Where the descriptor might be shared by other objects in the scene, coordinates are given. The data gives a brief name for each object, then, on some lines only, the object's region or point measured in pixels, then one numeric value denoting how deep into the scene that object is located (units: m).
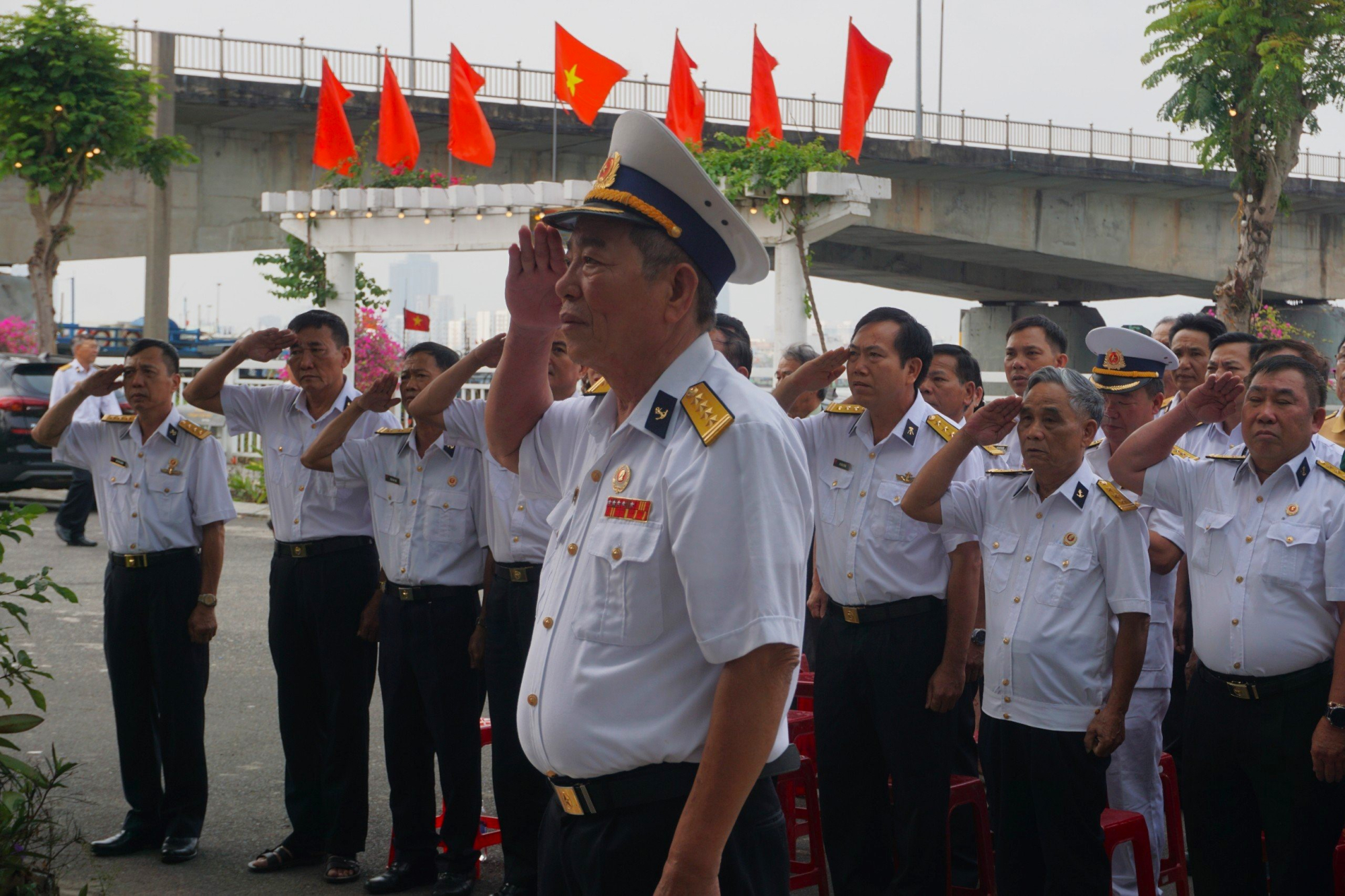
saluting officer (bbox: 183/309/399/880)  4.64
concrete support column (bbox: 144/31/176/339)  18.06
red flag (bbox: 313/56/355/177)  15.29
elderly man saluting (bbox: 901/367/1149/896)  3.62
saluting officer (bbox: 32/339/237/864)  4.78
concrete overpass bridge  19.27
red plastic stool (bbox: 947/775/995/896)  4.15
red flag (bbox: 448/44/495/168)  14.63
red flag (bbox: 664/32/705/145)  13.30
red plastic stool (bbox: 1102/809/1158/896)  3.71
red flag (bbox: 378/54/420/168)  14.91
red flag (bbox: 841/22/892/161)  12.75
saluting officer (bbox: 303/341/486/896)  4.50
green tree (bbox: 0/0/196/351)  15.80
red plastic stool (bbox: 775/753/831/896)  4.44
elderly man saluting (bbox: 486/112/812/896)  1.93
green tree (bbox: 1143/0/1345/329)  13.50
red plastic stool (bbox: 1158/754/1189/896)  4.30
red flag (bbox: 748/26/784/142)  13.38
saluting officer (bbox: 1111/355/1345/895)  3.54
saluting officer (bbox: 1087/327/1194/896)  4.18
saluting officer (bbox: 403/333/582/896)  4.33
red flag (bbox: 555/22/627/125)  12.51
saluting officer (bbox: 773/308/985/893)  4.00
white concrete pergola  13.29
